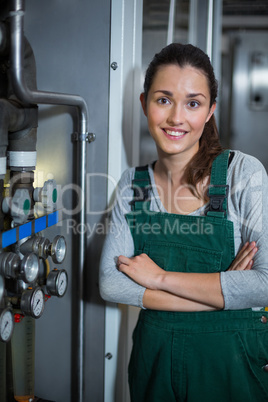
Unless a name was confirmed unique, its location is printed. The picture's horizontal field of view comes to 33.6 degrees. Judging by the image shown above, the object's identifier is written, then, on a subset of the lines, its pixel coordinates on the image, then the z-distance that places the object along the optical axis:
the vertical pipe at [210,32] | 1.65
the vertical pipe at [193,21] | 1.74
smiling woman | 1.00
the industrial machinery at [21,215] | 0.84
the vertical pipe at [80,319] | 1.19
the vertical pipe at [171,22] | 1.48
